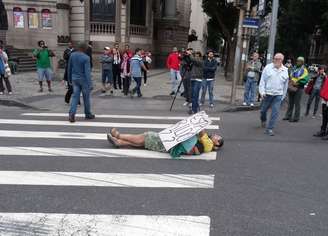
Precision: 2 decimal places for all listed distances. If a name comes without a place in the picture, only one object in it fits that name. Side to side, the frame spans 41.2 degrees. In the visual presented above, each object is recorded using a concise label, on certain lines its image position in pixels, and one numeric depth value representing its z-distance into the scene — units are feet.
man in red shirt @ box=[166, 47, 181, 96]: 53.78
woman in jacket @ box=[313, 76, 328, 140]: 30.66
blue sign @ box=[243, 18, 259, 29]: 45.42
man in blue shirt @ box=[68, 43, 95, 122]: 32.78
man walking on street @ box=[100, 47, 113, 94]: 49.39
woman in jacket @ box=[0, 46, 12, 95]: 45.47
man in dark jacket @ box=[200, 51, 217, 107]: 43.21
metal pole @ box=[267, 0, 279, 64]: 48.99
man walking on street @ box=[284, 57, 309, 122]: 37.47
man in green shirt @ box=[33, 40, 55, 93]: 47.16
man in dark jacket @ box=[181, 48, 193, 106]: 41.87
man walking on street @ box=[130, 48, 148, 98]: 48.31
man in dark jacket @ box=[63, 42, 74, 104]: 40.88
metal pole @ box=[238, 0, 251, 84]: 52.42
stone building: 87.04
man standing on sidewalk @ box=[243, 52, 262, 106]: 45.14
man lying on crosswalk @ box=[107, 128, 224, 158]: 23.11
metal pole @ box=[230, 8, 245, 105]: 44.37
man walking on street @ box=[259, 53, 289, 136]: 30.81
